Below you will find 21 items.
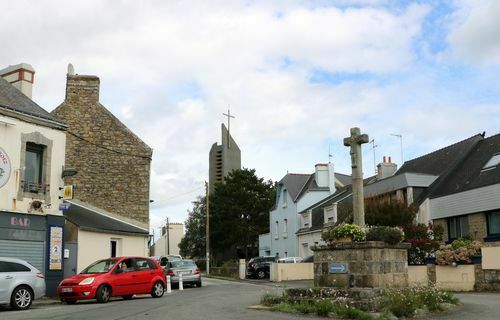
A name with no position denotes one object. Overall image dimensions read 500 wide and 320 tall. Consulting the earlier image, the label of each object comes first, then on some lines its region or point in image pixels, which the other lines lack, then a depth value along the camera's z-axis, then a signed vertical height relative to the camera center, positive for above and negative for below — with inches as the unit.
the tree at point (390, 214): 1043.3 +53.4
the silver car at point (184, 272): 1089.4 -47.3
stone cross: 593.6 +78.0
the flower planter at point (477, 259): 835.0 -24.4
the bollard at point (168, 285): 927.7 -61.3
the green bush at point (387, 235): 546.9 +8.4
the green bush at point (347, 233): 551.2 +11.2
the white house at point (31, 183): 763.4 +91.3
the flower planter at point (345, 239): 549.5 +4.9
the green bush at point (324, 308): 479.8 -52.7
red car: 697.6 -41.9
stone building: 1156.5 +188.3
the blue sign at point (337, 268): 538.6 -22.1
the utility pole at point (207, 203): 1891.0 +49.5
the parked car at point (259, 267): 1524.4 -56.5
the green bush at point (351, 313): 449.7 -55.1
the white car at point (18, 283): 625.8 -37.7
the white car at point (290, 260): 1457.8 -37.6
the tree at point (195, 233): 2876.5 +66.9
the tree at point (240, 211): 2300.7 +140.3
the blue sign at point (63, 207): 844.0 +60.9
